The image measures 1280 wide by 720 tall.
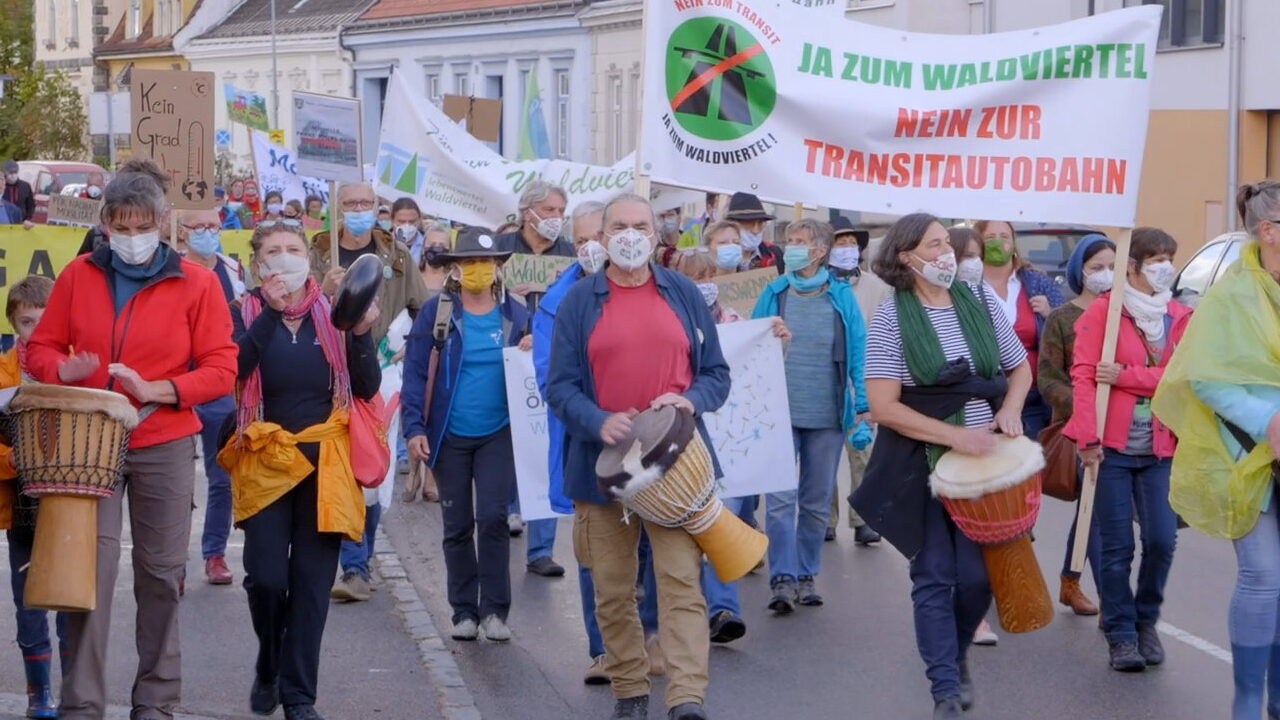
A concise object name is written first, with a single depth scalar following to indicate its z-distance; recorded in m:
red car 40.81
